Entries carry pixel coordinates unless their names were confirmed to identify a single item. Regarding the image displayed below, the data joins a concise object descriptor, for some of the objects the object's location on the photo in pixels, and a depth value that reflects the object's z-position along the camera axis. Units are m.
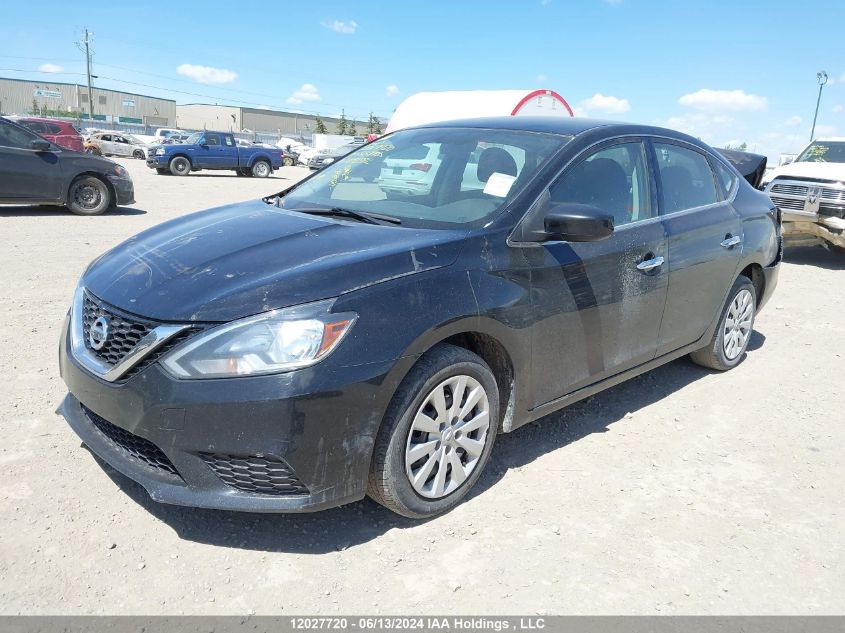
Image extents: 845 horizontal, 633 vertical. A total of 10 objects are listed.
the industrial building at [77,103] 86.25
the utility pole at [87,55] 75.06
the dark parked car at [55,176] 10.41
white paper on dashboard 3.31
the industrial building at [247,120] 94.50
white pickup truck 9.72
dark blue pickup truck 24.47
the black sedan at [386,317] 2.42
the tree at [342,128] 77.75
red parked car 23.20
